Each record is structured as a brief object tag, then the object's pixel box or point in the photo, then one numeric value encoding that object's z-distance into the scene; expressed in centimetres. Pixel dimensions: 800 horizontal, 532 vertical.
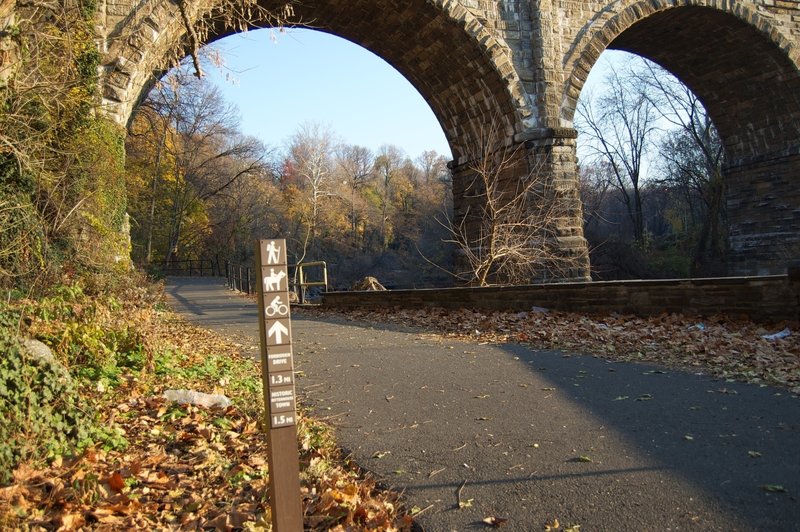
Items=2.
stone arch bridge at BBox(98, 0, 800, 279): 1452
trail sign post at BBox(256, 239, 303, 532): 239
